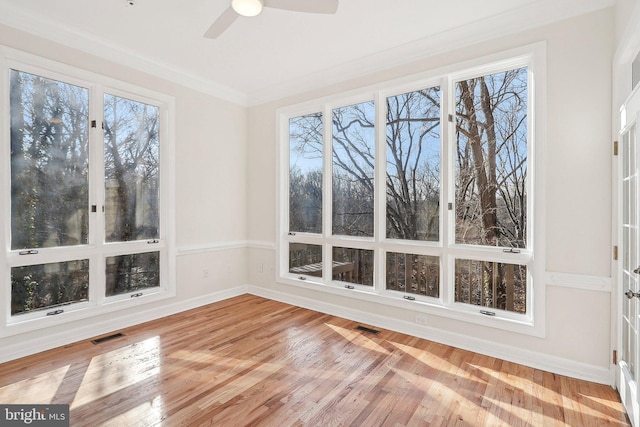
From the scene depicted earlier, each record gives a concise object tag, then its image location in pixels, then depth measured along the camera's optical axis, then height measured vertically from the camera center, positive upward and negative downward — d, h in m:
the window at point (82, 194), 2.86 +0.19
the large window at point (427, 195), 2.86 +0.18
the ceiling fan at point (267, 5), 2.07 +1.36
